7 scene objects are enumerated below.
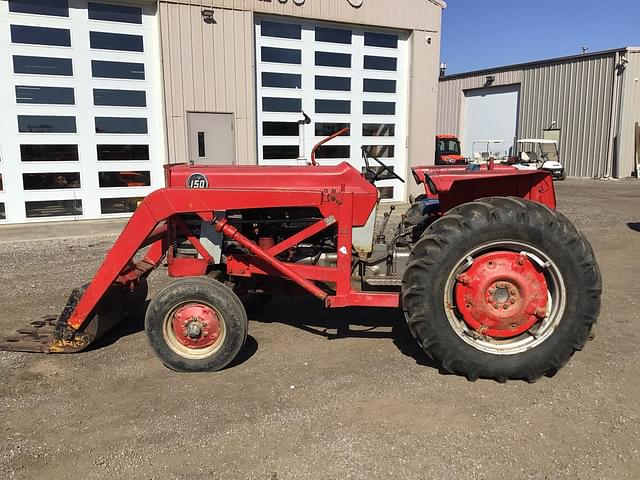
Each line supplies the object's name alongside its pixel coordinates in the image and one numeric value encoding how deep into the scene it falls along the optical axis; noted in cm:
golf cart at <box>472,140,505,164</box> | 2540
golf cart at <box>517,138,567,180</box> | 2083
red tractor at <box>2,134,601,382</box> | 320
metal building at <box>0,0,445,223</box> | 920
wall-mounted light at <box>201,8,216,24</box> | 963
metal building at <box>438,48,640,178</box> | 2119
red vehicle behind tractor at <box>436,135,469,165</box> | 2140
